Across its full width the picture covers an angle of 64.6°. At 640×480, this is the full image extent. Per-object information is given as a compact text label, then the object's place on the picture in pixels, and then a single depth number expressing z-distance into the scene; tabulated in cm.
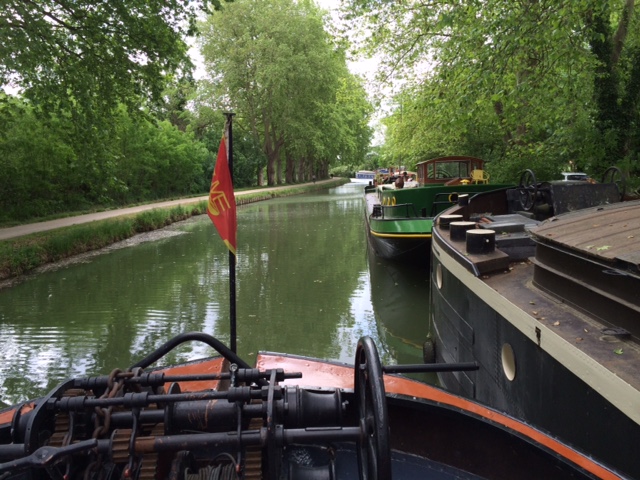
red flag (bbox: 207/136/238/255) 351
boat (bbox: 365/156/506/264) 1045
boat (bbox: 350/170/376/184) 9364
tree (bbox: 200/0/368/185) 3728
